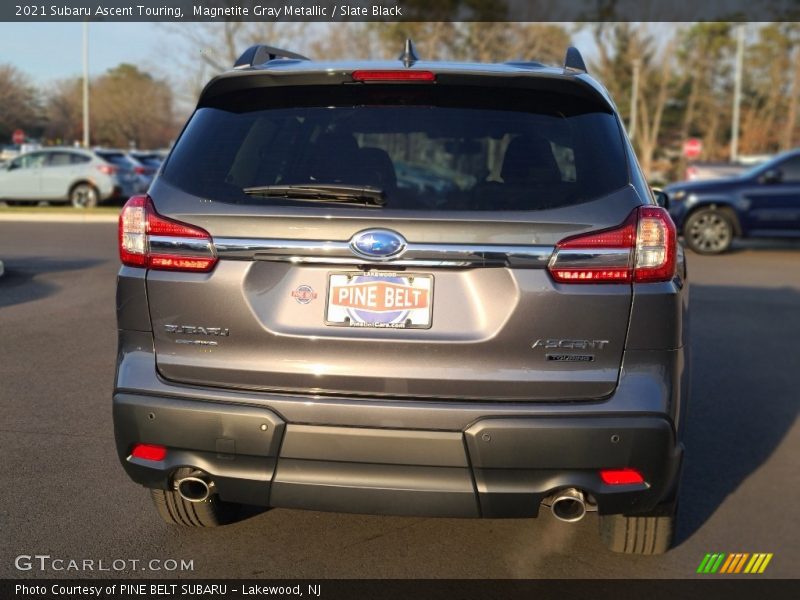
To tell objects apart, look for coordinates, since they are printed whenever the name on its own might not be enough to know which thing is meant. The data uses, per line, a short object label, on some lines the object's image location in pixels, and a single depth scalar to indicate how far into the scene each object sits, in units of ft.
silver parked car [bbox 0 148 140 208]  85.81
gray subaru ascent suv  10.73
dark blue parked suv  55.47
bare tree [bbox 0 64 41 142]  109.81
